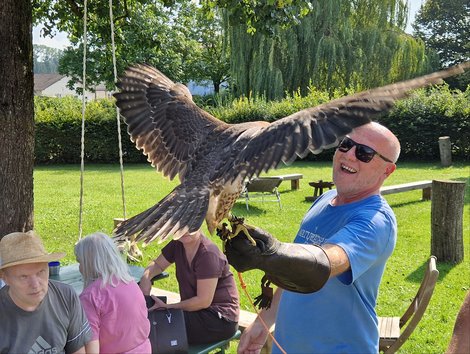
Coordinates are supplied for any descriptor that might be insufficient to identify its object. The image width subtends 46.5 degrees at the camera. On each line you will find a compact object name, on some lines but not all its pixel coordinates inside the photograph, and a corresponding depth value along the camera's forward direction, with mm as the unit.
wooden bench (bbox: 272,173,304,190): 12947
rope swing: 4041
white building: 87312
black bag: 3525
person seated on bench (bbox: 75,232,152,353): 3172
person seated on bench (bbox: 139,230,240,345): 3770
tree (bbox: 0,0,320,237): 4219
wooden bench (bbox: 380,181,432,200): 10531
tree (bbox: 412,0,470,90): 47688
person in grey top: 2656
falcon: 1956
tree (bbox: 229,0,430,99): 22094
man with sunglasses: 2236
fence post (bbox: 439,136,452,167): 17750
